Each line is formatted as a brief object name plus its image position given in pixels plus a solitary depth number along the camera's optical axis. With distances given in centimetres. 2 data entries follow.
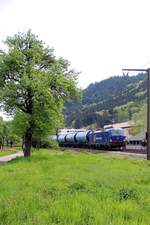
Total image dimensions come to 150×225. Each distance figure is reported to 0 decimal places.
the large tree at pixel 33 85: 4050
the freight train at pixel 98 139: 7181
